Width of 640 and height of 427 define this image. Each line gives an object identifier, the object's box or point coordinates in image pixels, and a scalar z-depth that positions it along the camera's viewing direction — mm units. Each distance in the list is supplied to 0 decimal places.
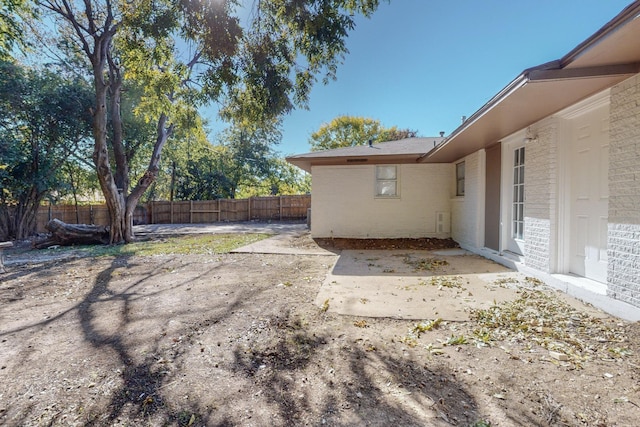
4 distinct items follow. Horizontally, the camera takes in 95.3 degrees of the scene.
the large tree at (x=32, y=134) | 10422
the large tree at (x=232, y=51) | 4633
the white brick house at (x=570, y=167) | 2906
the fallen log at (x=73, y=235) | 9539
